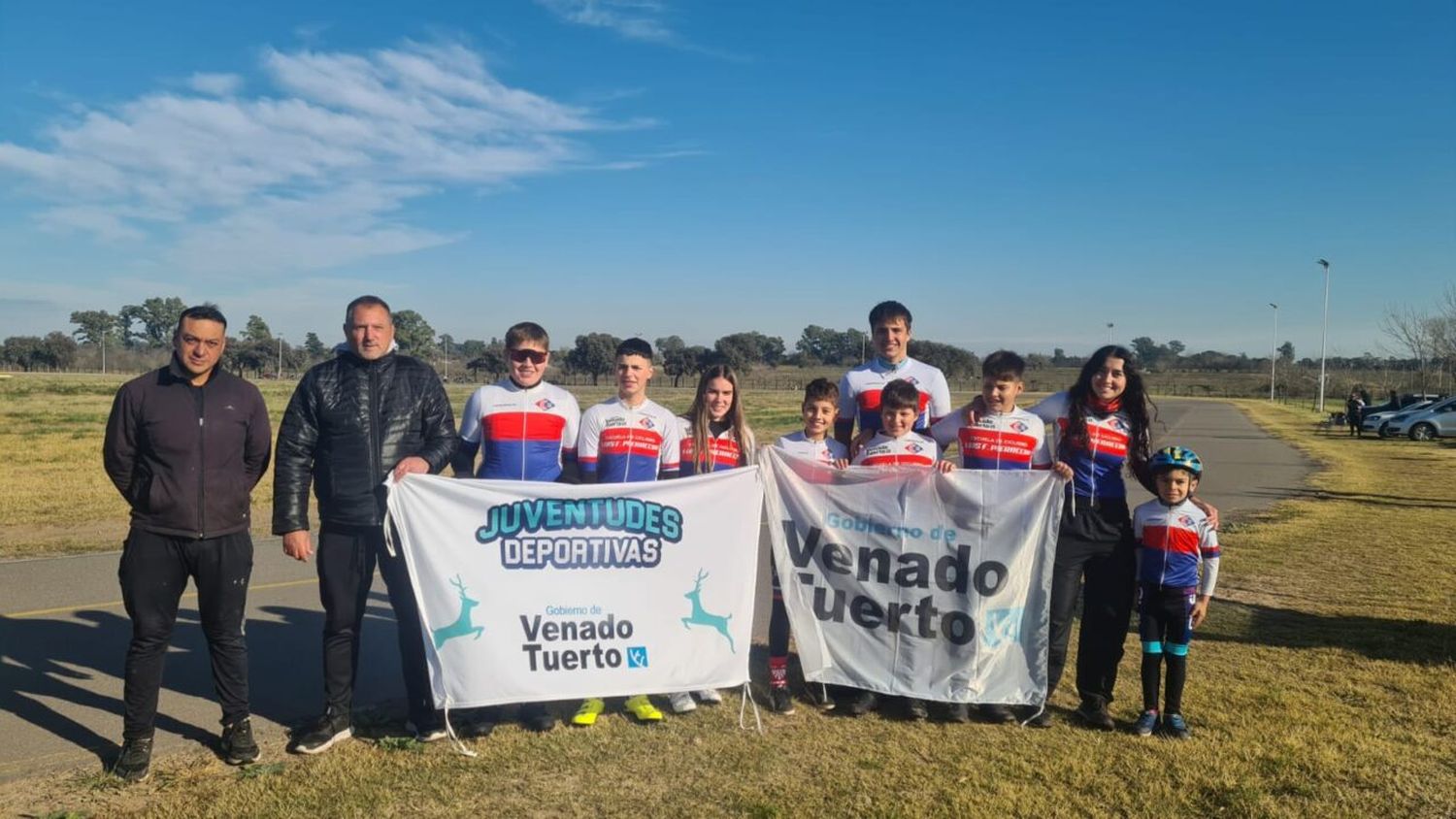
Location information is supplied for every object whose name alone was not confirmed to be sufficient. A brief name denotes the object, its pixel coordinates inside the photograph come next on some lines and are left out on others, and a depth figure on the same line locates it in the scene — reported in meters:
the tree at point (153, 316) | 164.25
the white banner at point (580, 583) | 4.75
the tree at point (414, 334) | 157.62
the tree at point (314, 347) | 143.00
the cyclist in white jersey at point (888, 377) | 5.52
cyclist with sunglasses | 5.07
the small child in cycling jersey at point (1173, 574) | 4.78
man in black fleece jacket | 4.28
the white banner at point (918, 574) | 5.07
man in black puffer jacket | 4.65
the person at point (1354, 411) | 32.41
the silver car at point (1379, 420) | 32.84
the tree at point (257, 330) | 145.62
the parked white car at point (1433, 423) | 31.31
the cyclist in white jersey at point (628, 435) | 5.20
